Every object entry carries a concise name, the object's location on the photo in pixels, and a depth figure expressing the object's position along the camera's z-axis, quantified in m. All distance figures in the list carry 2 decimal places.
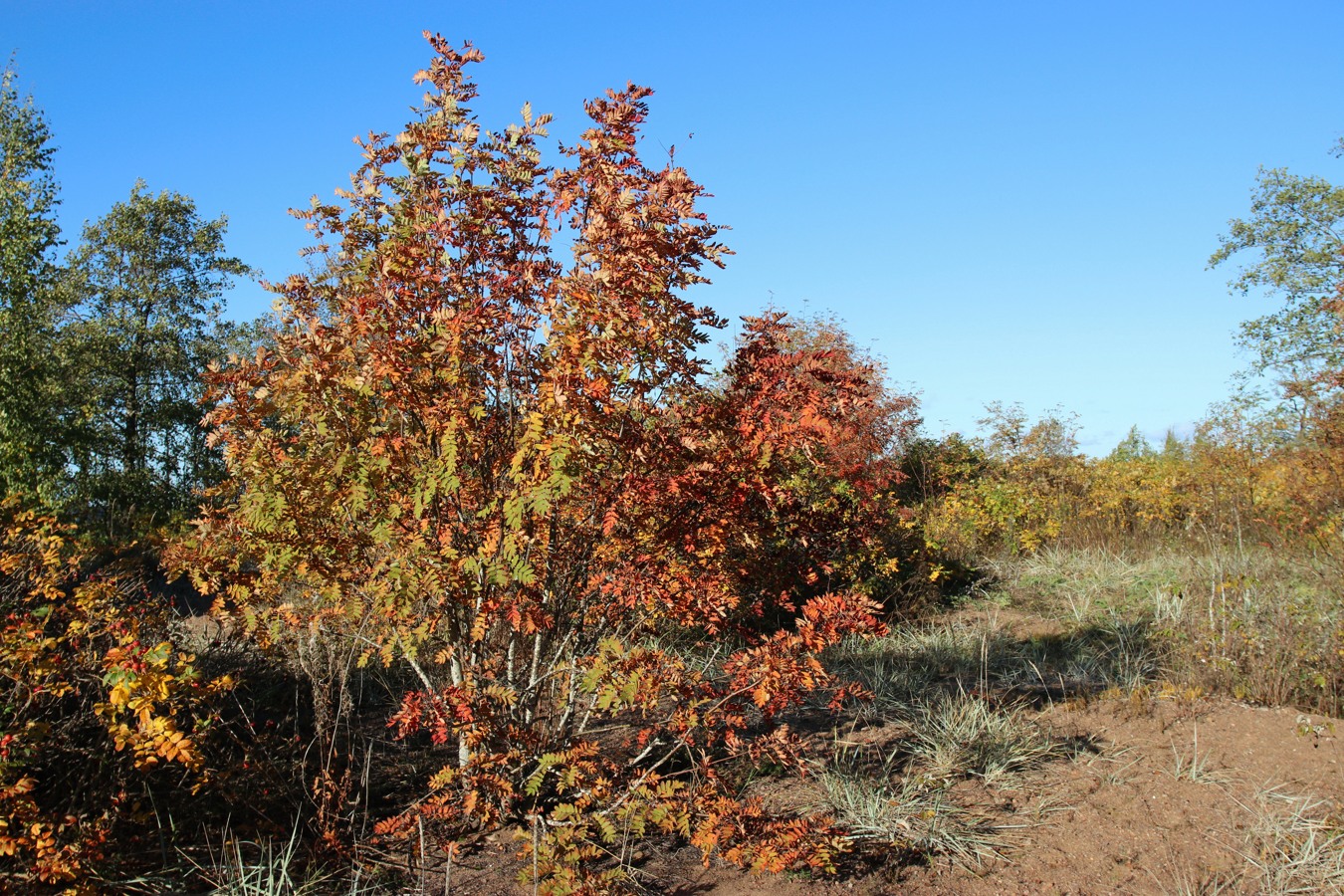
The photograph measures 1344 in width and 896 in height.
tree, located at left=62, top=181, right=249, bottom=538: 14.32
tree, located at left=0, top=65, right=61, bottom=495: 10.72
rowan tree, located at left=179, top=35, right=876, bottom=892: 3.29
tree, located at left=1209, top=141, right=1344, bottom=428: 20.31
